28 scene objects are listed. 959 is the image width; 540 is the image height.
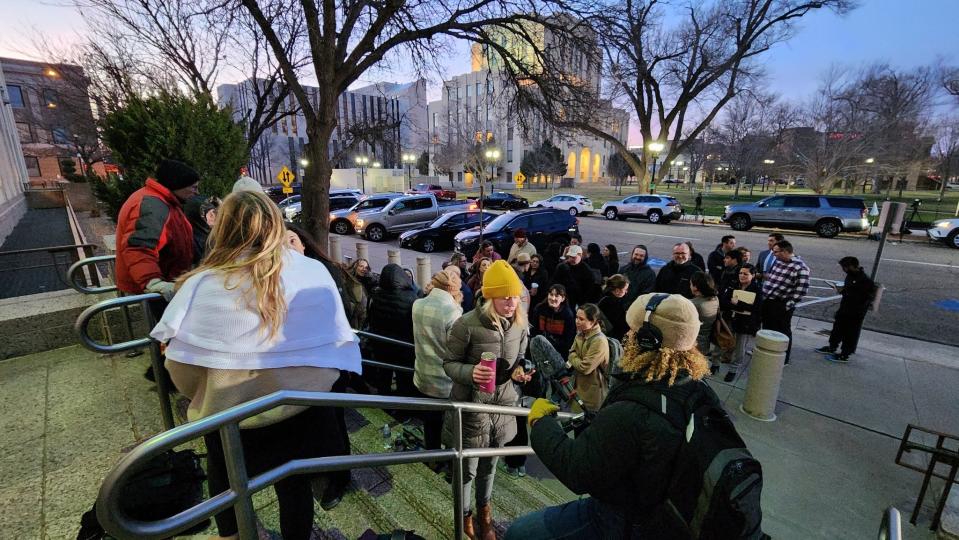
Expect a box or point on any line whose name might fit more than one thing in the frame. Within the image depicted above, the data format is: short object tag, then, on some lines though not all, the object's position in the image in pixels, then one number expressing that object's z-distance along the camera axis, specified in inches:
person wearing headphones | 55.0
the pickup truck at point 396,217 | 713.6
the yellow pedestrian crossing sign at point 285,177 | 700.4
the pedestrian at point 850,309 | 231.0
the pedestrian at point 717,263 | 306.7
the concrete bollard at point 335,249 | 459.6
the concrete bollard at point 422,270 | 357.4
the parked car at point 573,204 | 1164.5
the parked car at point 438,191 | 1516.0
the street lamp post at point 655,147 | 983.0
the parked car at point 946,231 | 599.2
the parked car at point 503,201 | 1218.6
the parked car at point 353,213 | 762.2
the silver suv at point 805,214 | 713.0
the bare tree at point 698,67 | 862.5
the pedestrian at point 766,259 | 255.5
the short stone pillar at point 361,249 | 390.6
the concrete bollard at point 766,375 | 186.4
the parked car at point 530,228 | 523.8
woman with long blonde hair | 54.2
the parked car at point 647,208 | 955.3
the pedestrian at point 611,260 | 305.9
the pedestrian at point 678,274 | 237.0
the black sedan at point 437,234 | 604.7
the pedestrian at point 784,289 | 226.2
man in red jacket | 105.9
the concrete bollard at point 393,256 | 379.9
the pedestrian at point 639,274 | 246.4
